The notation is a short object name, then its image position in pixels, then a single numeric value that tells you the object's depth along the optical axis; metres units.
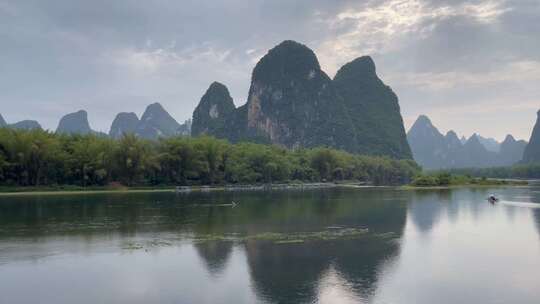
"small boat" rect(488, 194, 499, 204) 46.14
